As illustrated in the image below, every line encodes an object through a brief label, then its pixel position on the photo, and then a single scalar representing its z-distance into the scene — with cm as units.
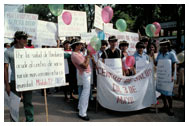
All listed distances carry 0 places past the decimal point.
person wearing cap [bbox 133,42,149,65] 464
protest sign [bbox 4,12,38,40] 564
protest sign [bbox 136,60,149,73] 464
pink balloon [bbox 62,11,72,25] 559
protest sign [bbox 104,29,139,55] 559
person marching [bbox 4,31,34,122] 318
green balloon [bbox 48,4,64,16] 454
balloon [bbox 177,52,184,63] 487
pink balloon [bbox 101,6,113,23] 563
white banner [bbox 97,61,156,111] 416
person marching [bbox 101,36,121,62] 461
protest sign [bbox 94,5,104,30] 577
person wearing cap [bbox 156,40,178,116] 429
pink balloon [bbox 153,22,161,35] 596
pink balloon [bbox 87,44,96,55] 391
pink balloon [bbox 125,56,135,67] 448
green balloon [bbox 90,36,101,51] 388
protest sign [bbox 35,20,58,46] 596
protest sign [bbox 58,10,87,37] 574
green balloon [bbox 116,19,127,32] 553
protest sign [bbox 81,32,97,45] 640
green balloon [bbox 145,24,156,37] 536
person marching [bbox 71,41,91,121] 390
